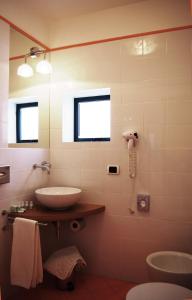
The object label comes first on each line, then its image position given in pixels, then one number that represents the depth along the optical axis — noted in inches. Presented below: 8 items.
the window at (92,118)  103.0
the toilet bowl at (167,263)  69.0
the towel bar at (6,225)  77.5
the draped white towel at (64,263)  82.5
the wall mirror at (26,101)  86.2
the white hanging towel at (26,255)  71.6
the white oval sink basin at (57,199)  80.4
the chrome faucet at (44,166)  93.0
